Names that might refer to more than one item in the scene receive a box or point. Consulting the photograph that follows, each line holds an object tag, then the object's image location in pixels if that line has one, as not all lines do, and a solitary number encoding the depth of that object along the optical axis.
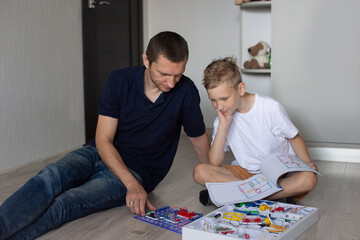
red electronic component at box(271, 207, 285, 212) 1.57
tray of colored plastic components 1.34
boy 1.70
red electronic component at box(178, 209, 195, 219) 1.65
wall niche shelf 3.32
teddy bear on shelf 3.14
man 1.57
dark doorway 3.06
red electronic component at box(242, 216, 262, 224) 1.46
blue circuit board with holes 1.57
